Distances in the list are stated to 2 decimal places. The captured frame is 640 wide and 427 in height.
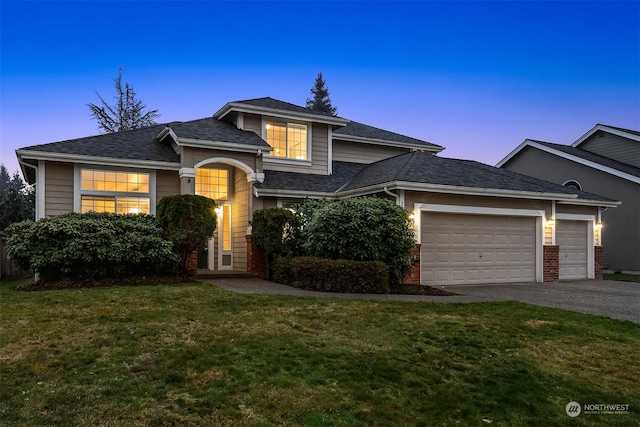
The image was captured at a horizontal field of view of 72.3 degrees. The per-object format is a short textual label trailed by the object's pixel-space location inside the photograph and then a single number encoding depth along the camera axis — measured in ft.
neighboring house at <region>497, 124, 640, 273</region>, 58.95
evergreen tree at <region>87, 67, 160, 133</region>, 103.86
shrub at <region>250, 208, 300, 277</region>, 40.12
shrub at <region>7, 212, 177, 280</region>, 33.63
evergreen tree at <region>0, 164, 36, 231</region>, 77.92
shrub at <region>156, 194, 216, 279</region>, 36.99
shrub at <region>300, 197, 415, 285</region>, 35.29
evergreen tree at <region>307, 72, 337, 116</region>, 149.18
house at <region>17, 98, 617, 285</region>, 40.96
